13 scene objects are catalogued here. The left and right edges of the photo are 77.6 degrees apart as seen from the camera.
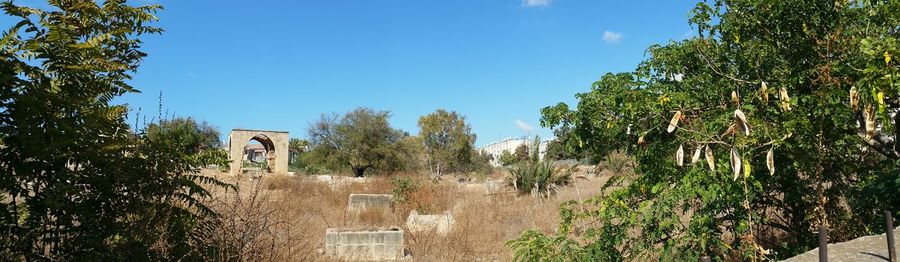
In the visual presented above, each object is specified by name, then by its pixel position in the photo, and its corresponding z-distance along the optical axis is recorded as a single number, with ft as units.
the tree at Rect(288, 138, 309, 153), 163.22
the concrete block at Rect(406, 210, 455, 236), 32.71
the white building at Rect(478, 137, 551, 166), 352.90
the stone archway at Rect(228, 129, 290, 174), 87.56
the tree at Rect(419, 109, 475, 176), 135.03
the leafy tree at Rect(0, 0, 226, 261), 10.38
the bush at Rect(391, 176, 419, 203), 42.86
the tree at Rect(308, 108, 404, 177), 110.01
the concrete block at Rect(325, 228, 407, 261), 24.72
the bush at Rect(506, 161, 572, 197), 53.21
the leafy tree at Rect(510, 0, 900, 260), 10.93
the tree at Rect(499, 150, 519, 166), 180.96
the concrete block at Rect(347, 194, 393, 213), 40.27
